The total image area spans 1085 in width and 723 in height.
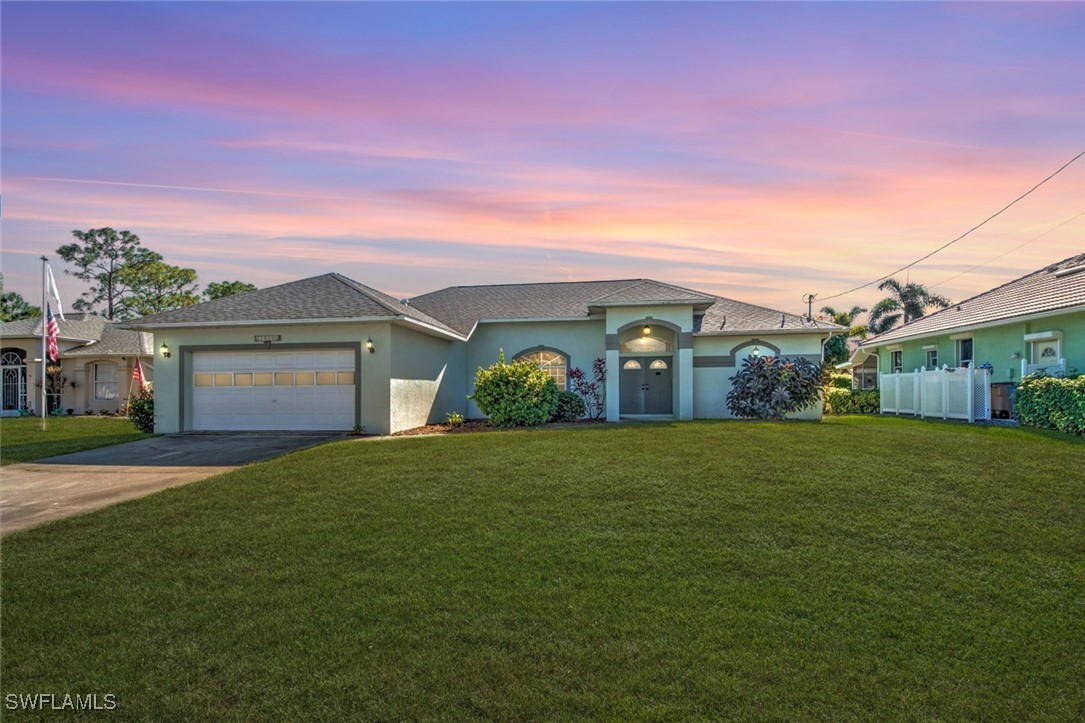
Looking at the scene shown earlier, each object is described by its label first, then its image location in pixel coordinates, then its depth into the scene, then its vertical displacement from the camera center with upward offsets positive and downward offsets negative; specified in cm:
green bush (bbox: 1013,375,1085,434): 1319 -72
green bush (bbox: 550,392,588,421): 1867 -107
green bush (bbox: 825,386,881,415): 2434 -118
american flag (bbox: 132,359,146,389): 2541 -8
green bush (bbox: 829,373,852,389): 2902 -49
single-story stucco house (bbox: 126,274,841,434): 1639 +68
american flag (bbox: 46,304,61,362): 2394 +157
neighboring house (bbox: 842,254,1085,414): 1592 +120
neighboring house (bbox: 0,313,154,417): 2773 +6
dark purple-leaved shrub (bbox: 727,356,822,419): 1778 -47
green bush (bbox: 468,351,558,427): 1655 -63
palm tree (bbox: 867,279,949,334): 4022 +429
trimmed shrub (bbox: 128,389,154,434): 1788 -116
